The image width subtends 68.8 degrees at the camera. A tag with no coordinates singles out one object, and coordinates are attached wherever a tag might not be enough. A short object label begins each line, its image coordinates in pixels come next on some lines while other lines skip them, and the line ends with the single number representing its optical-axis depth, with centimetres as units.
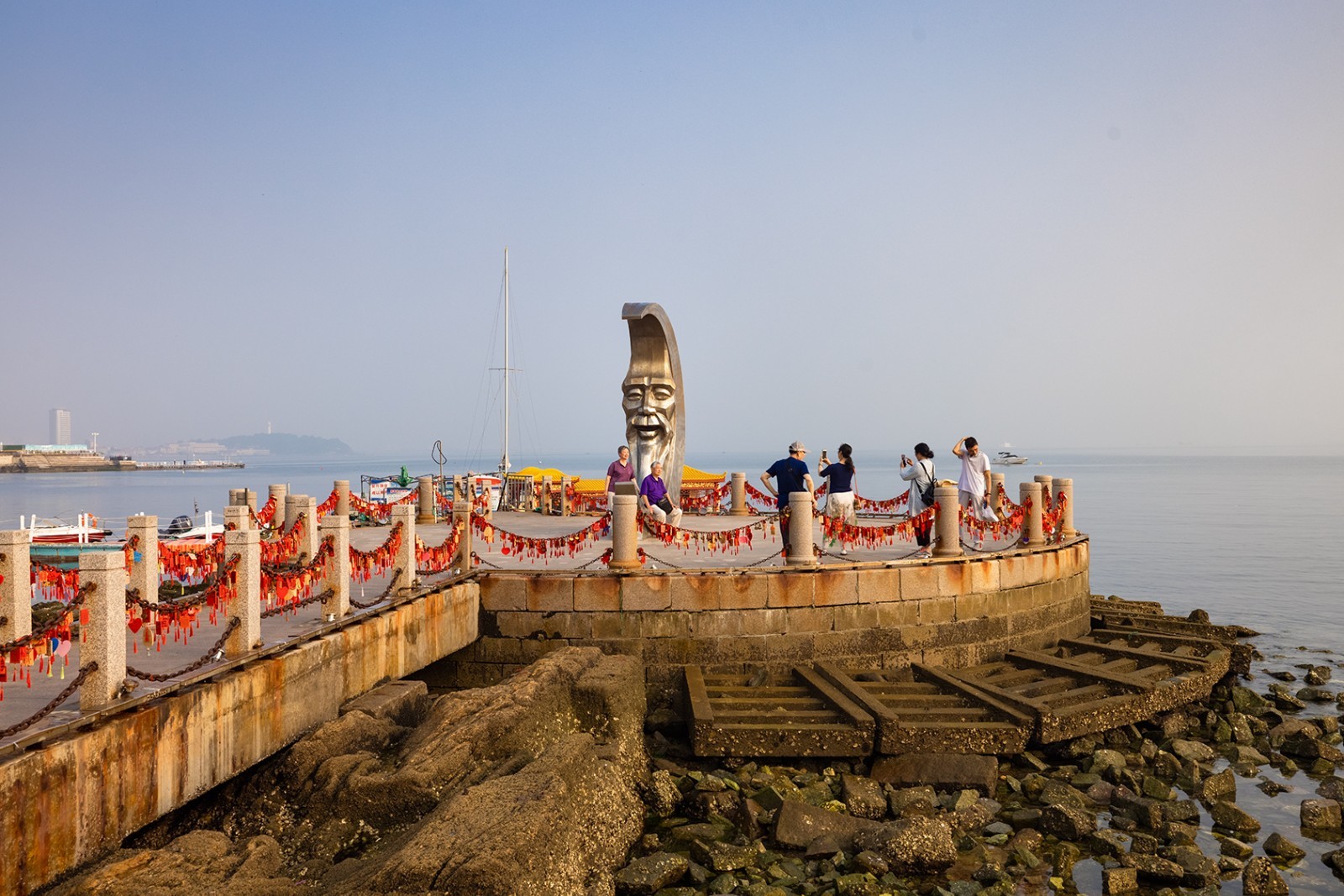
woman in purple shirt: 1809
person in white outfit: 1598
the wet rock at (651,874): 786
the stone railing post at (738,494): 2325
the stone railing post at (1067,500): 1706
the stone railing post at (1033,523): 1530
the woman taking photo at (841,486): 1480
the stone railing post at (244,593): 838
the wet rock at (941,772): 1012
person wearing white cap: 1510
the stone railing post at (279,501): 1693
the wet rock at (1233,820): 991
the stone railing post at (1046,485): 1583
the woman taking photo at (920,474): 1622
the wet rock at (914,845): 831
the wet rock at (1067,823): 921
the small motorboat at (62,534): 2930
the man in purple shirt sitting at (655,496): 1622
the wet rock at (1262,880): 852
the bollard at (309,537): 1068
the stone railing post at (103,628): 676
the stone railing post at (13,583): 752
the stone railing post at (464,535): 1292
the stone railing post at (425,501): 2205
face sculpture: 1942
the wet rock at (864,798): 948
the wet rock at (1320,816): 999
